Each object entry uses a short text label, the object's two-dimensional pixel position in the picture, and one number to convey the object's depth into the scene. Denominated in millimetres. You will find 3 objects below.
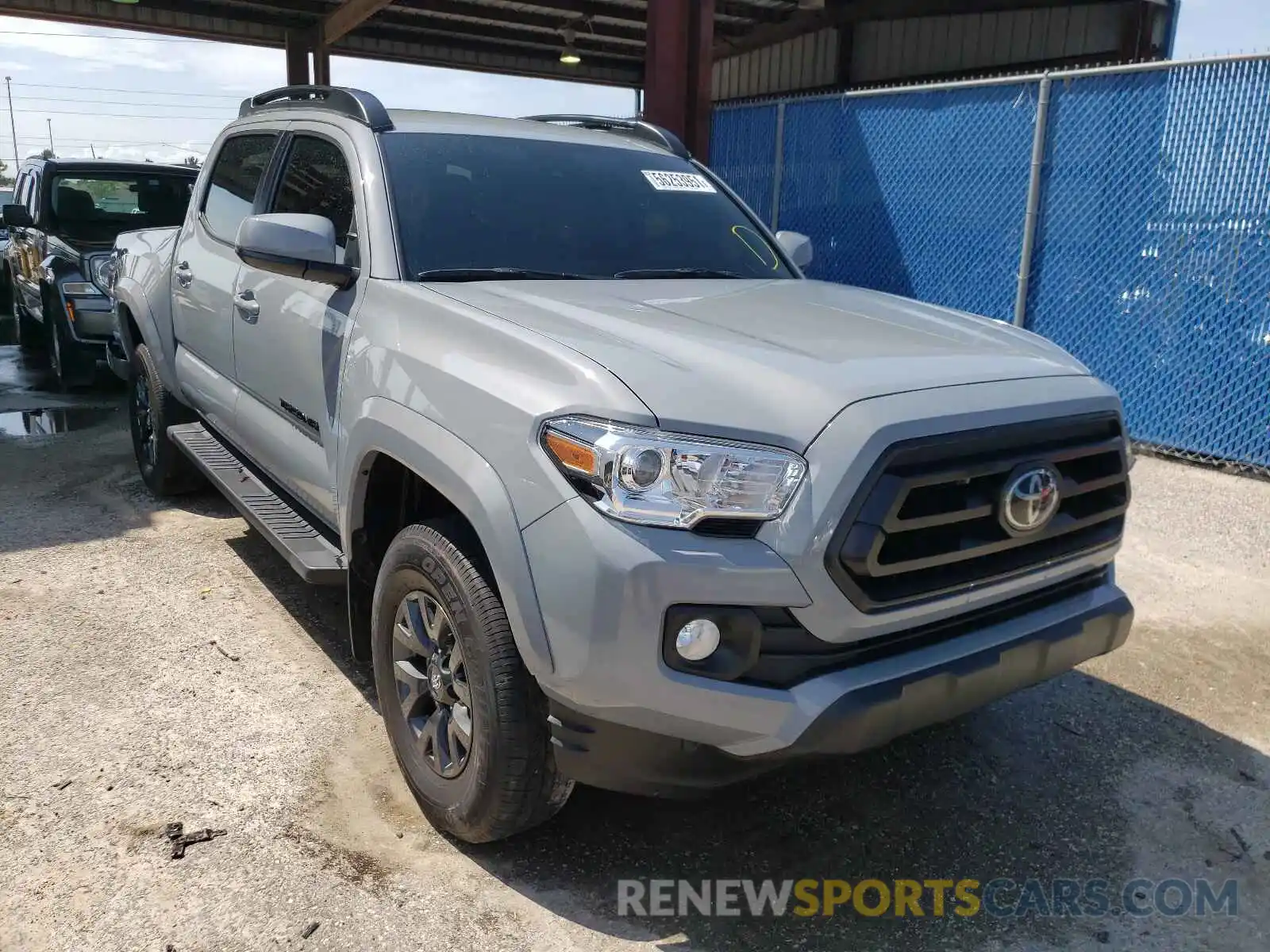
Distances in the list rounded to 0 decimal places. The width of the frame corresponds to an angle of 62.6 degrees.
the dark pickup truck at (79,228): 8008
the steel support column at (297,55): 17406
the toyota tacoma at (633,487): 2166
